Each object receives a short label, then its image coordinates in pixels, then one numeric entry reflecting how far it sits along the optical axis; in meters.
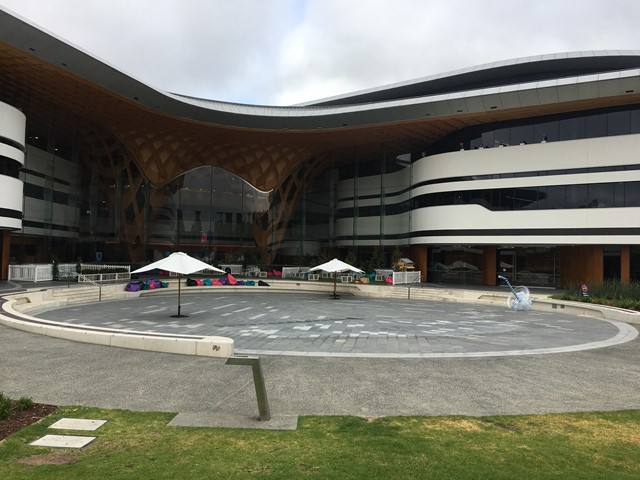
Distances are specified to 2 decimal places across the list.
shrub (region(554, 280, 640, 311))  22.36
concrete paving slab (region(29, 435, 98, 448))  5.31
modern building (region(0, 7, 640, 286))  32.44
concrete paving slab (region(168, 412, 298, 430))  6.19
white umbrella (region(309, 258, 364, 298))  29.23
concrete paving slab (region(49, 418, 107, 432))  5.93
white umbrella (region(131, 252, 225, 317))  18.62
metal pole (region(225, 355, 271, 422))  6.50
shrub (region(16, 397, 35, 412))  6.57
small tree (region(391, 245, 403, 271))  41.19
